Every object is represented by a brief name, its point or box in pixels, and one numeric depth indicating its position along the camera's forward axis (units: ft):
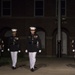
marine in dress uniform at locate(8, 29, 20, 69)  63.52
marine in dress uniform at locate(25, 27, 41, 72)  59.72
